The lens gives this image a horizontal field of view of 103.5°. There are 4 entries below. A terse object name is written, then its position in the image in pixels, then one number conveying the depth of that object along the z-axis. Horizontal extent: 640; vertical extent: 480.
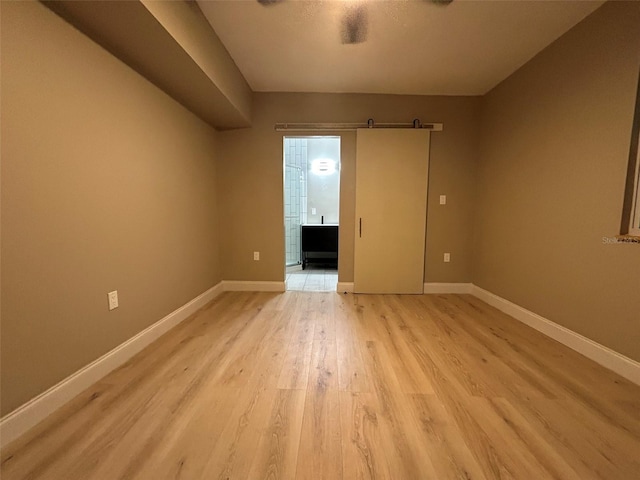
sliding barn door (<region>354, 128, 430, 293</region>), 3.08
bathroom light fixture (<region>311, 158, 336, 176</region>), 5.25
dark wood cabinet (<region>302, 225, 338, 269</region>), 4.63
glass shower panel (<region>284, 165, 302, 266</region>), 4.72
